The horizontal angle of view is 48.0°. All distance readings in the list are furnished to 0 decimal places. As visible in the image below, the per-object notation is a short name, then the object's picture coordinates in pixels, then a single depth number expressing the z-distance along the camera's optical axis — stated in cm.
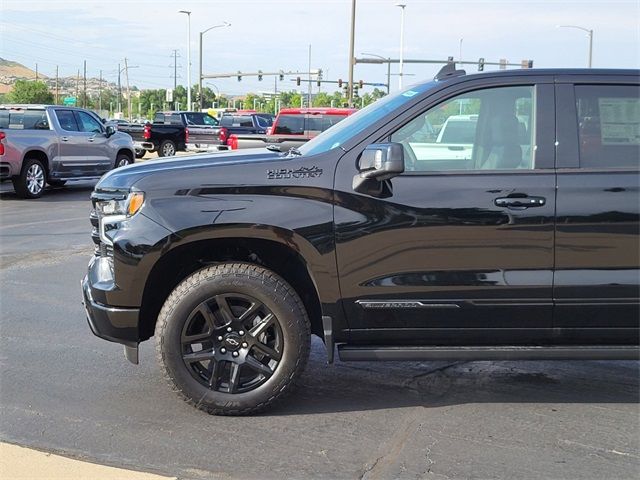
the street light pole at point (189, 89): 5155
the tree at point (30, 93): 7425
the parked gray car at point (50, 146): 1471
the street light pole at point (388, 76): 5429
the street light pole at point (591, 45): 4794
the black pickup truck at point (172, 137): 2680
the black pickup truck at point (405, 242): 401
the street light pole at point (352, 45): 3509
